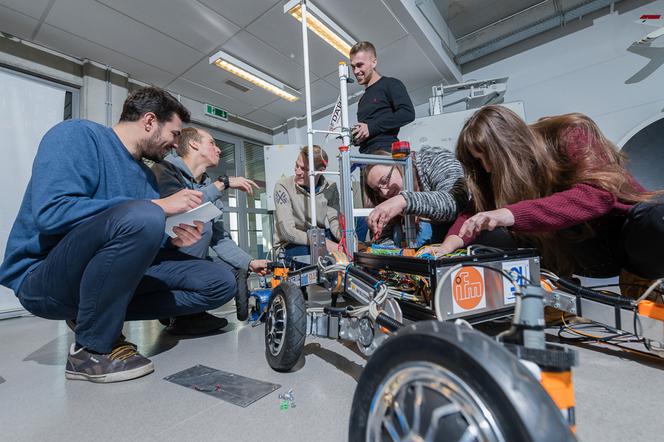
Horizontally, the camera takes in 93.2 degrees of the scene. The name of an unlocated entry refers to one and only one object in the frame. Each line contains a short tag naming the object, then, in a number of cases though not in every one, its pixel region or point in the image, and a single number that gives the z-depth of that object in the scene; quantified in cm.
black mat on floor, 81
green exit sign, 454
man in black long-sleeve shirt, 200
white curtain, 255
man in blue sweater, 96
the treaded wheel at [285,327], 88
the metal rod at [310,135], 206
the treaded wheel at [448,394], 30
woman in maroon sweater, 99
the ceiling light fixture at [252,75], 346
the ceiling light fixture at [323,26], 273
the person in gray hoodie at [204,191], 160
